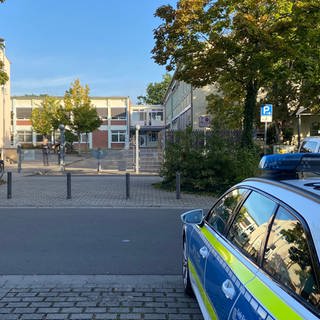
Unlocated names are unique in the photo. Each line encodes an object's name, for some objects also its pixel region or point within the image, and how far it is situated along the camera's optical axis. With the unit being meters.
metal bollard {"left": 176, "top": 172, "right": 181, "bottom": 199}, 9.27
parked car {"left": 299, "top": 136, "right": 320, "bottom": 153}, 9.37
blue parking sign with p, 11.87
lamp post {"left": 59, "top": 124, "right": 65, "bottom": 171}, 19.74
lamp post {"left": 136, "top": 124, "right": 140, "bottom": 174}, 16.79
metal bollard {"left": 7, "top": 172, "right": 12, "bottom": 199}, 9.36
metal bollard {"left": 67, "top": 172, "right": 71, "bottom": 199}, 9.36
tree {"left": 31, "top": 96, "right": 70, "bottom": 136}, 38.44
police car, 1.46
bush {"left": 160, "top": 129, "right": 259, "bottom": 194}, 10.13
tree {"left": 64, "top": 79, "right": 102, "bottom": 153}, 38.31
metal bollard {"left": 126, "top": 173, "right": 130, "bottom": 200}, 9.28
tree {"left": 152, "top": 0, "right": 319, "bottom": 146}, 10.33
